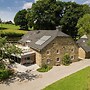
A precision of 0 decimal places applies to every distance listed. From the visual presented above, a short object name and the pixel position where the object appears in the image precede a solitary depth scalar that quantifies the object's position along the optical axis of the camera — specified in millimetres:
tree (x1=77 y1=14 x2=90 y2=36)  30216
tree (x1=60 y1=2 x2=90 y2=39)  35420
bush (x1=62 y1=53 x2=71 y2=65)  22608
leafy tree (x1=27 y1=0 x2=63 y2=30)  36303
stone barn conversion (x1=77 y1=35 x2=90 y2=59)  25639
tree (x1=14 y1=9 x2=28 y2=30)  48862
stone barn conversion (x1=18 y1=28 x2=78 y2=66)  21432
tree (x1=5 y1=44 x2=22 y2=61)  17666
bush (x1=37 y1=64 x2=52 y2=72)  20023
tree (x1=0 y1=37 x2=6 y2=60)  17181
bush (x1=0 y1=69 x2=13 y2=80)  17725
